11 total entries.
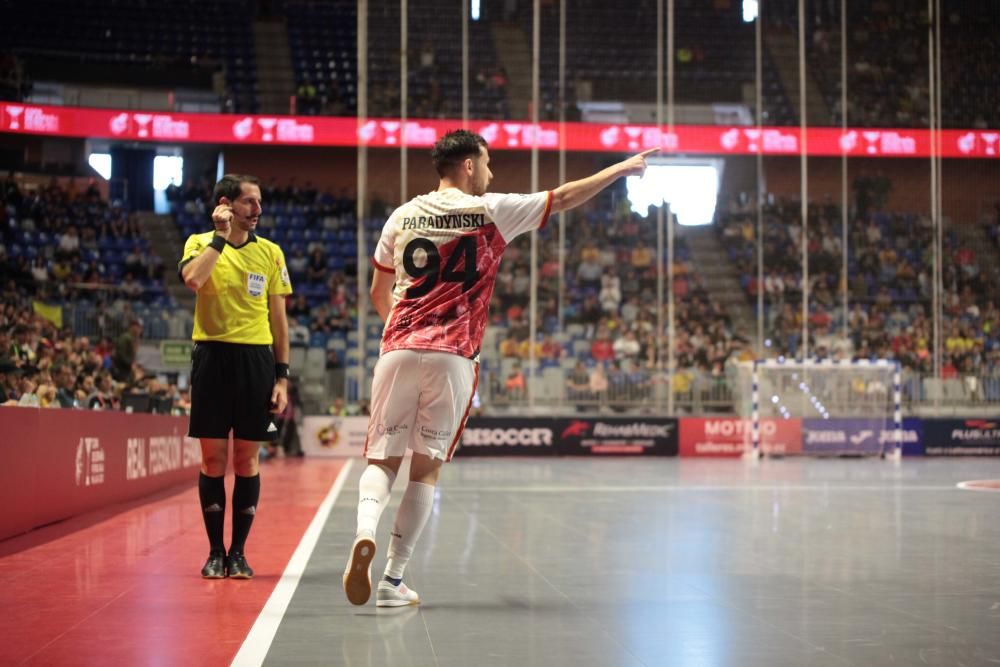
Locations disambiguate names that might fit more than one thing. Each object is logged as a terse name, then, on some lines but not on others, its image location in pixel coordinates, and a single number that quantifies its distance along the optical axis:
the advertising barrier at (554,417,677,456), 21.42
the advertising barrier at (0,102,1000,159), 21.06
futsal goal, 21.17
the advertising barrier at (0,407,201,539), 7.21
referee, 5.41
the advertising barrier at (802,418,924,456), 21.25
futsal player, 4.56
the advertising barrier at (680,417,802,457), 21.55
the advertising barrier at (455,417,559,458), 21.14
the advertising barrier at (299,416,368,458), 20.64
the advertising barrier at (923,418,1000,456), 21.83
